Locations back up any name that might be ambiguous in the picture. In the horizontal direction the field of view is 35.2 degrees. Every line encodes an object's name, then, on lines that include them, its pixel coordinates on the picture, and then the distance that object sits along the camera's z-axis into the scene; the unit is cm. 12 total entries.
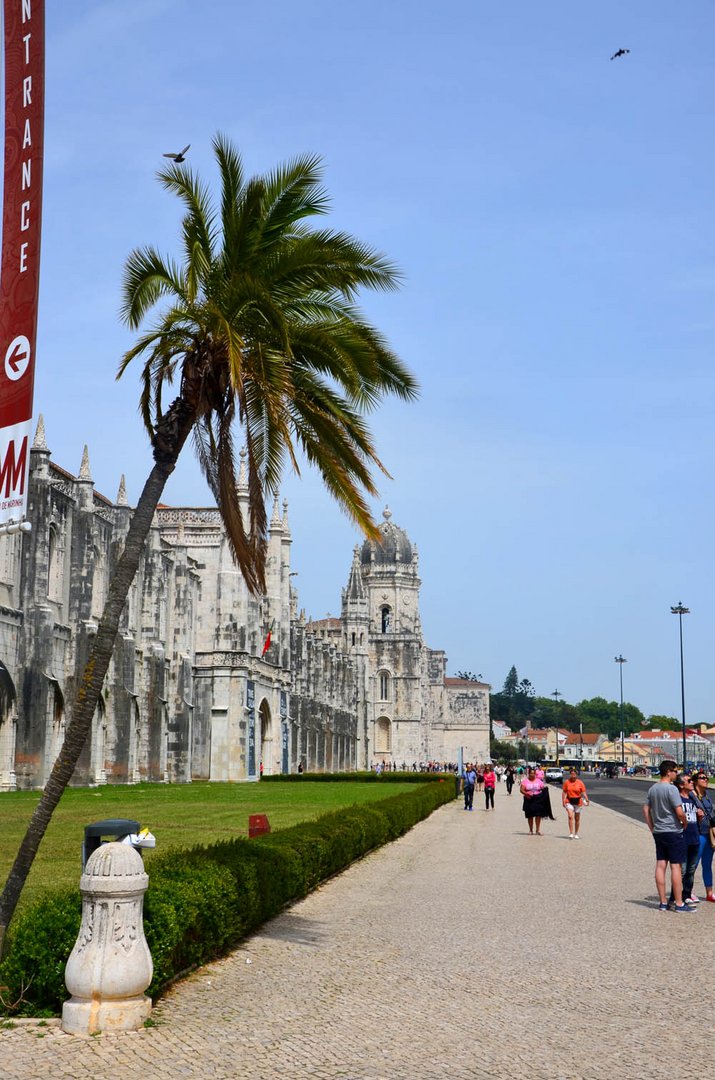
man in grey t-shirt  1289
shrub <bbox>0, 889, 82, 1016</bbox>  761
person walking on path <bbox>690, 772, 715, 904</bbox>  1377
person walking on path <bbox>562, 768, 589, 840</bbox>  2394
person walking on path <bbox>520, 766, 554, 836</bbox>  2505
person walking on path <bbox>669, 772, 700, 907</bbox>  1336
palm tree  1055
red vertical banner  792
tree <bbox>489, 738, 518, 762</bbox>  18262
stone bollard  726
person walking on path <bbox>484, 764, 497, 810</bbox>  3594
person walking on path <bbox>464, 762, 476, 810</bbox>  3484
